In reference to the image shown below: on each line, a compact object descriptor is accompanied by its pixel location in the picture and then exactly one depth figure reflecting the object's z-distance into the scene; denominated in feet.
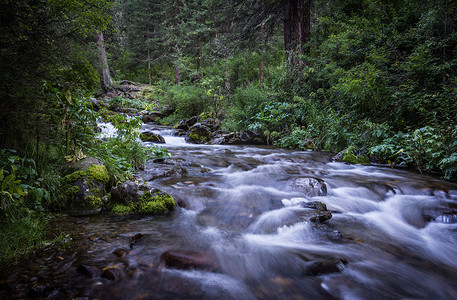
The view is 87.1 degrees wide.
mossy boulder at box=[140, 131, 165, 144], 31.40
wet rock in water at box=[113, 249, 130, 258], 7.70
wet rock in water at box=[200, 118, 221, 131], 39.93
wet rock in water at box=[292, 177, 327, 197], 14.46
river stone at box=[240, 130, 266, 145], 34.47
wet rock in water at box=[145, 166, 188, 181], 16.11
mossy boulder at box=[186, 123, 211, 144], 35.88
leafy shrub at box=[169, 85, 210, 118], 47.98
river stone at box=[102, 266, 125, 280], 6.64
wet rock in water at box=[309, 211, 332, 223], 10.87
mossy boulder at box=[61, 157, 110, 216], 10.64
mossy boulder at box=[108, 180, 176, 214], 11.10
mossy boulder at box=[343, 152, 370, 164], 21.76
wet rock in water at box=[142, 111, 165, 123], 53.43
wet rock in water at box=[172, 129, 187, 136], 39.83
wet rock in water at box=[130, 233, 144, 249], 8.49
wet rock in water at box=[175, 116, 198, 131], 42.72
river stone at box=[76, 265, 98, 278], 6.60
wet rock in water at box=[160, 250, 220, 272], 7.57
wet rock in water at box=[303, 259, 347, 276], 7.67
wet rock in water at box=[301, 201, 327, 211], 12.01
